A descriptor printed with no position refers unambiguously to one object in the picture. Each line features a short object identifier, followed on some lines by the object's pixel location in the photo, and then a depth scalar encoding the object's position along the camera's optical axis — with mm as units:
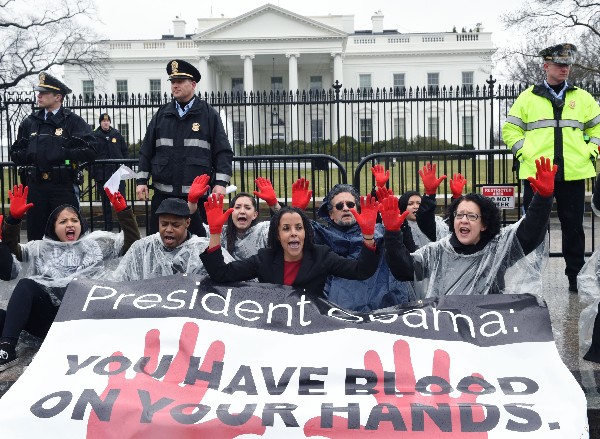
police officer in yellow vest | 6703
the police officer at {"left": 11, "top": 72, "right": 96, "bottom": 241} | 6930
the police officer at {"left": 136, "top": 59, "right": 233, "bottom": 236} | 6422
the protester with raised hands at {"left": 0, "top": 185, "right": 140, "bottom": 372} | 5219
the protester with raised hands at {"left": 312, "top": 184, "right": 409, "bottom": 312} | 5461
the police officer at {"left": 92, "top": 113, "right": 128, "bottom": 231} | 14000
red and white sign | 7438
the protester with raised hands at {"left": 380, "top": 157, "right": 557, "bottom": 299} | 4840
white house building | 58906
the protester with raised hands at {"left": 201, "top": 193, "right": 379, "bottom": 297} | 4770
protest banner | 3656
